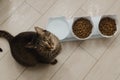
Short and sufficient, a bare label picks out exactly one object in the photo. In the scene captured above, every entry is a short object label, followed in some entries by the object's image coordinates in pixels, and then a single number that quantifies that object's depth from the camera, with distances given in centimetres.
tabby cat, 125
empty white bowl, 154
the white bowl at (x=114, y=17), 154
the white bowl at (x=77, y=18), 151
